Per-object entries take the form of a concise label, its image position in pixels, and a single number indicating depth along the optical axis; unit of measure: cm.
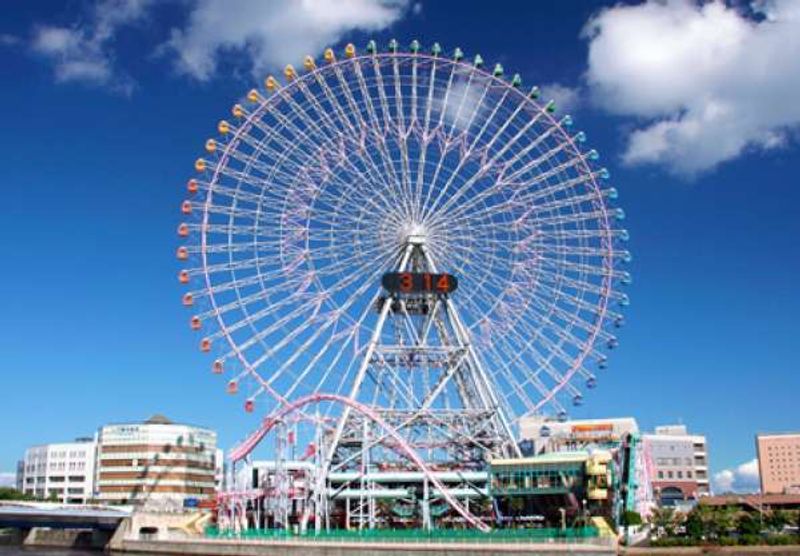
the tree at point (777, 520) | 9594
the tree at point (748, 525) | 8881
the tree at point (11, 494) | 16662
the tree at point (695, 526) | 8812
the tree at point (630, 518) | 9550
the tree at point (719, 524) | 8858
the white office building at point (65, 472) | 18100
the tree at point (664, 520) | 9262
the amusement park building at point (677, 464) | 16175
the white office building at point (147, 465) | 16662
